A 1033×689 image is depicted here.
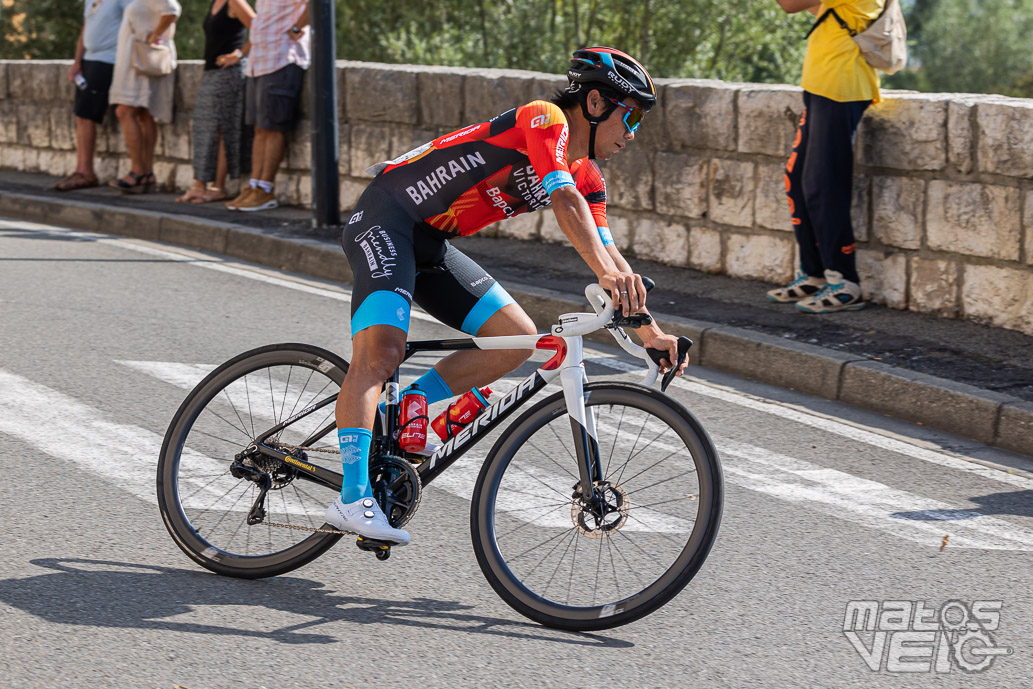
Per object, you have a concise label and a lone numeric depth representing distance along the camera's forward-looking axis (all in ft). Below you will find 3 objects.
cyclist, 22.75
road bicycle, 22.80
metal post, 63.87
